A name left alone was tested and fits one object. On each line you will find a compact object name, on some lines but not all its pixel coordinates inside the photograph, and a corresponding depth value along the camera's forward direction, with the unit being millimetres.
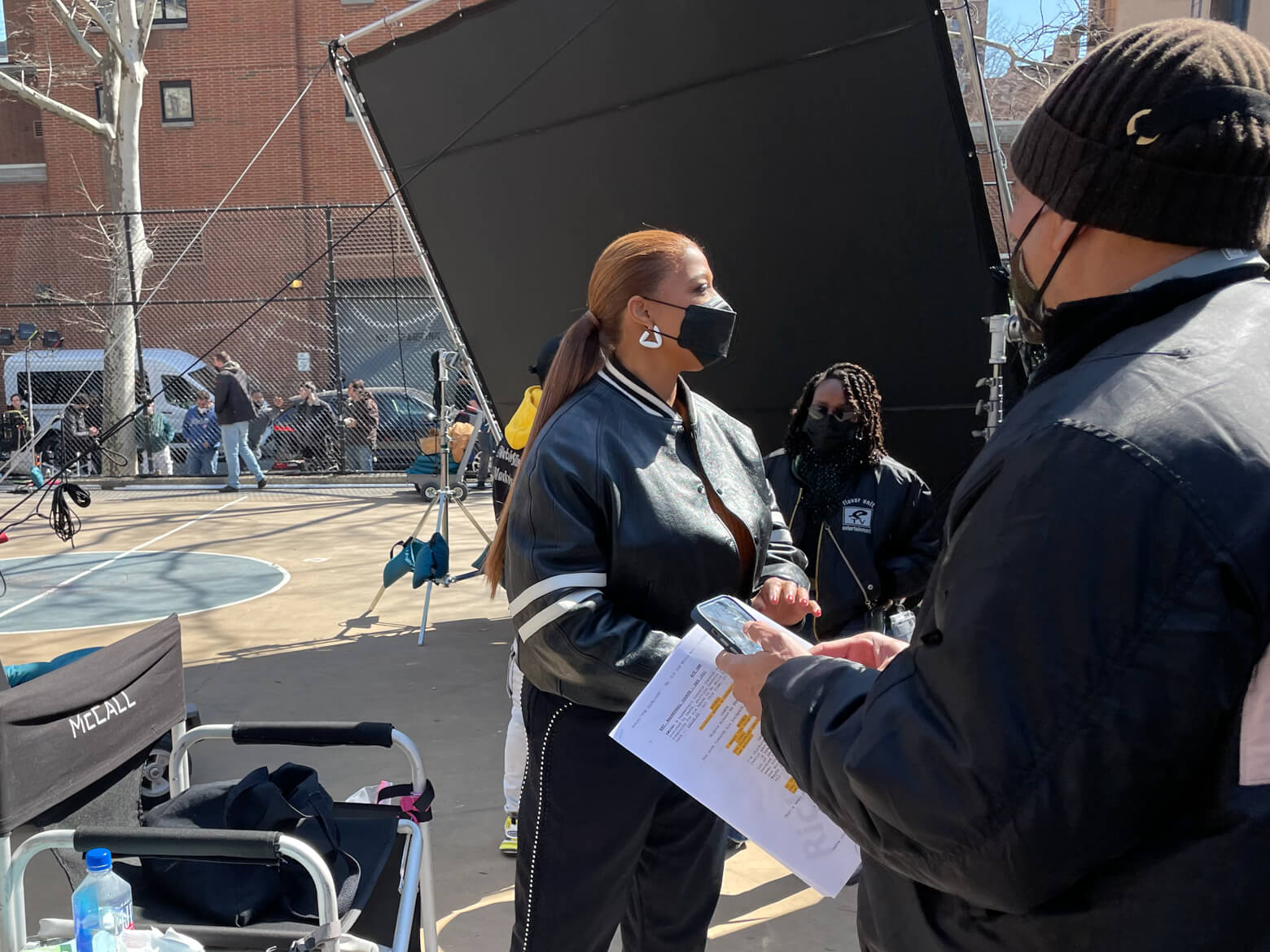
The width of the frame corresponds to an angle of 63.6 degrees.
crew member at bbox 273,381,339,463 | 15938
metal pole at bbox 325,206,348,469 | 14310
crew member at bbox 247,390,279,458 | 16578
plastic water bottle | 1955
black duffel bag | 2258
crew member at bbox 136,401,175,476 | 15922
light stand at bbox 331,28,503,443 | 5871
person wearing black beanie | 903
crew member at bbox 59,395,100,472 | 16375
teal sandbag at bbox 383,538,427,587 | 6484
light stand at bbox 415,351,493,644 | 6973
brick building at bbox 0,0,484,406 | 21828
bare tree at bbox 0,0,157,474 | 15102
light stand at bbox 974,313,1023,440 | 4234
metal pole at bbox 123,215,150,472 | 14805
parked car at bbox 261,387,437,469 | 15906
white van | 18234
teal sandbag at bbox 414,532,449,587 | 6406
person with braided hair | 3758
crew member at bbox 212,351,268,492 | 13789
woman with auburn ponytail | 2049
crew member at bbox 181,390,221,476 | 16562
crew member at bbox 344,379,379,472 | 15758
